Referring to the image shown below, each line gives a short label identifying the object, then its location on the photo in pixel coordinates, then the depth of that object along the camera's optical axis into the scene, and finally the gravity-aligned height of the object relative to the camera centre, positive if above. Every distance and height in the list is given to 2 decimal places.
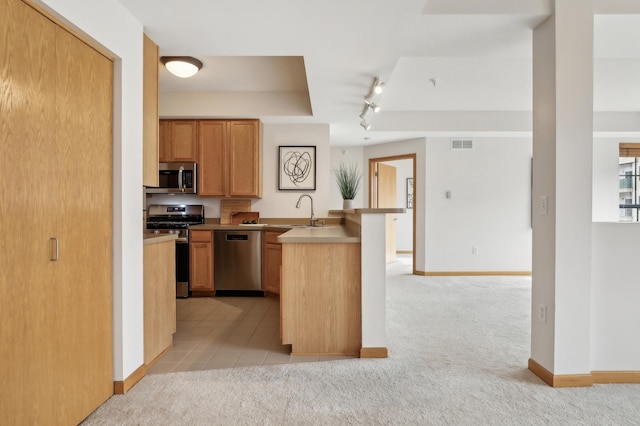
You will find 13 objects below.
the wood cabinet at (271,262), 4.36 -0.63
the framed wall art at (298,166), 4.96 +0.61
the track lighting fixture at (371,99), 3.14 +1.09
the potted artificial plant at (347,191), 4.60 +0.25
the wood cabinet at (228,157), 4.61 +0.68
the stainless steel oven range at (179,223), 4.46 -0.17
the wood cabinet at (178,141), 4.59 +0.88
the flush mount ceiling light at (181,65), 3.30 +1.33
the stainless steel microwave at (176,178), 4.57 +0.41
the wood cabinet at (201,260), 4.50 -0.62
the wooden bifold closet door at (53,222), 1.37 -0.05
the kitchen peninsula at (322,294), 2.60 -0.60
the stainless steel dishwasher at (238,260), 4.51 -0.62
